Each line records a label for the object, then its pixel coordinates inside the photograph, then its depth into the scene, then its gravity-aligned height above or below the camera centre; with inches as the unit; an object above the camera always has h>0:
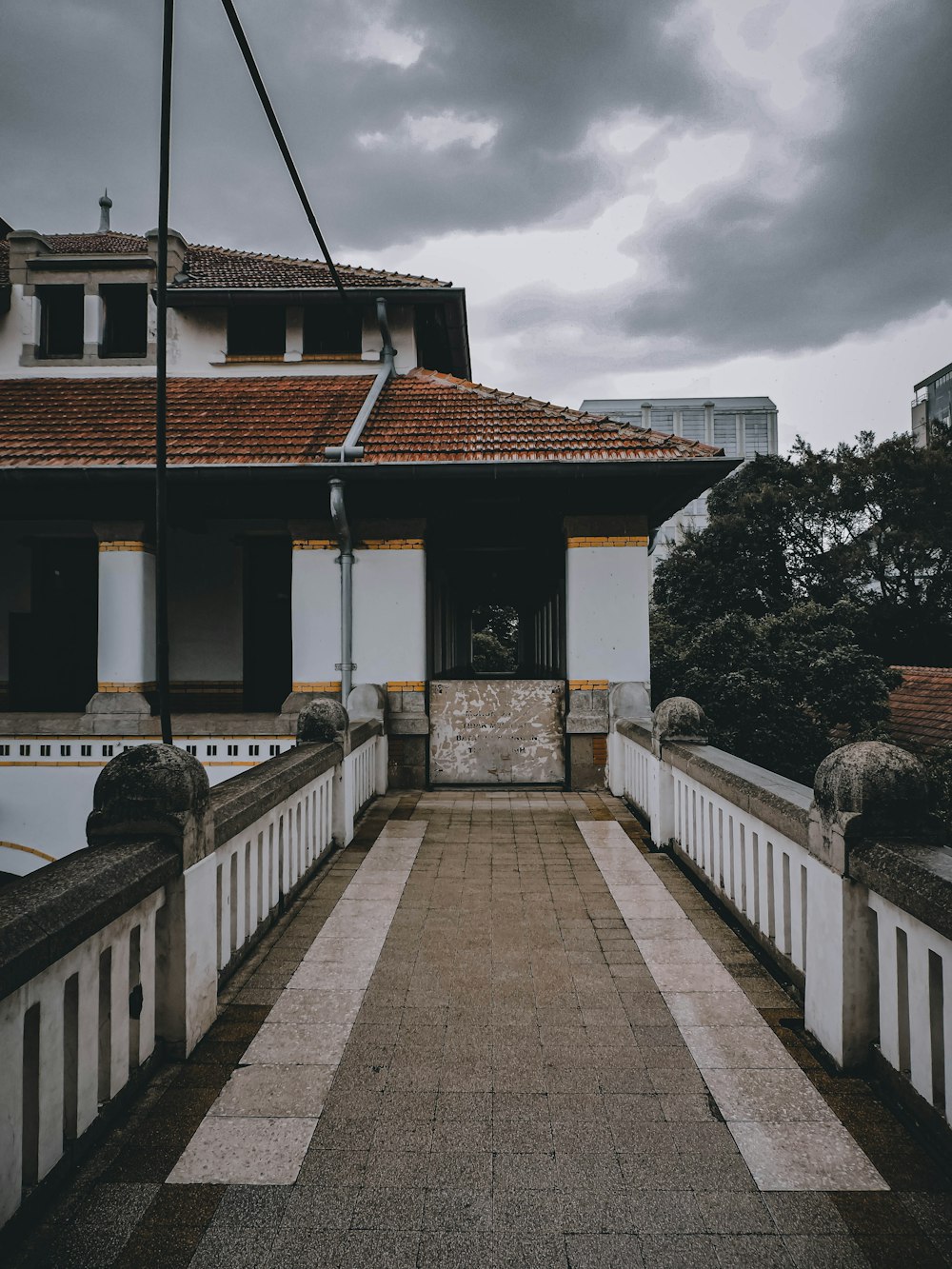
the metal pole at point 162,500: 207.3 +51.9
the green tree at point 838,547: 932.0 +142.9
